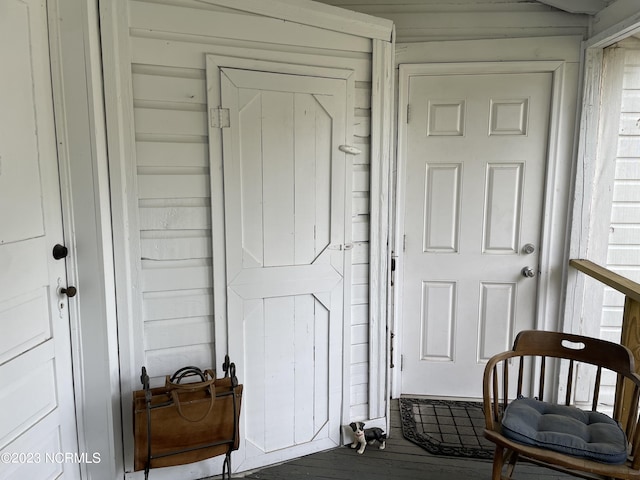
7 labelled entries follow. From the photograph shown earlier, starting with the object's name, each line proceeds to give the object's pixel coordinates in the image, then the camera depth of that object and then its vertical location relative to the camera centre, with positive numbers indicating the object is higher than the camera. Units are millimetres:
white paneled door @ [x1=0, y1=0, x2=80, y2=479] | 1429 -267
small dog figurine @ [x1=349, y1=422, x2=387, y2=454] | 2297 -1276
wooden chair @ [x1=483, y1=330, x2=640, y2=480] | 1396 -763
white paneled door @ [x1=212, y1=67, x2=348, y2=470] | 1983 -292
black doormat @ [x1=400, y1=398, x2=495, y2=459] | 2318 -1328
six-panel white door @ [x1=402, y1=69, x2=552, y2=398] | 2566 -169
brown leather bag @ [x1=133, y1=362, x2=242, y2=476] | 1725 -915
